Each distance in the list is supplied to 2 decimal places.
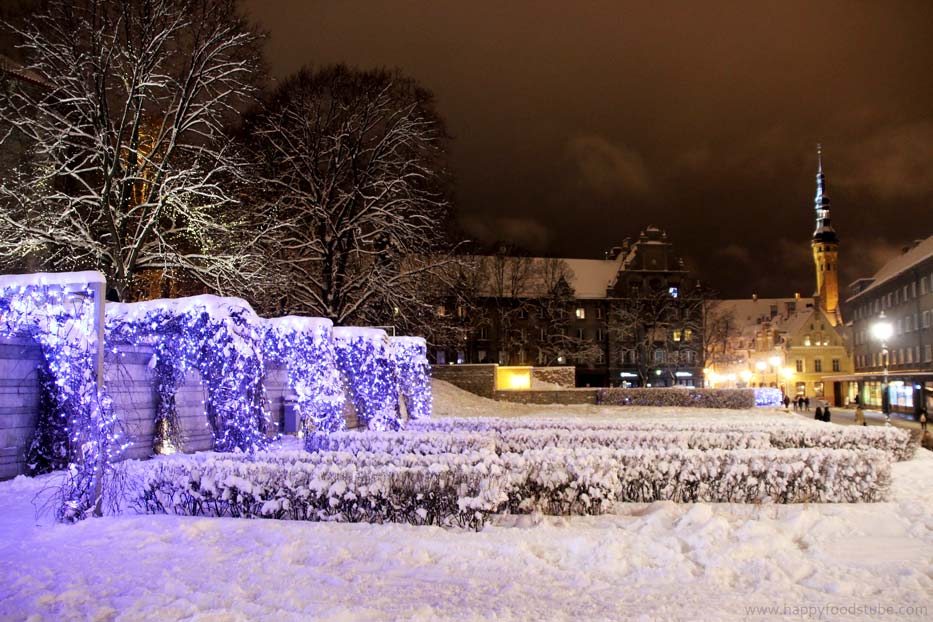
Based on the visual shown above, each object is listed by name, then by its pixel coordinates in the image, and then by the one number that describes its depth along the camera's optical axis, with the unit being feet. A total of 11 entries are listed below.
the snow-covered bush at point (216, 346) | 47.32
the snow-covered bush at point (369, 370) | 75.92
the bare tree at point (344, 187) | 93.35
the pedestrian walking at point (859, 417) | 112.16
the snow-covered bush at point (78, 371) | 34.58
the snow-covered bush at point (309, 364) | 63.46
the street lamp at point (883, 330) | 111.96
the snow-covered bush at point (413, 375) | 89.56
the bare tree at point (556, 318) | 209.67
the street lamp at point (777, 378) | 300.36
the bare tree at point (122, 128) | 63.98
